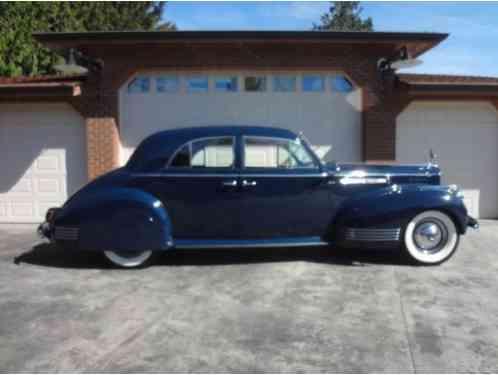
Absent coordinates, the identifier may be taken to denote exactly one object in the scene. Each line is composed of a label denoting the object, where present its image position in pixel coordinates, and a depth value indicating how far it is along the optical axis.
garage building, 8.66
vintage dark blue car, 5.44
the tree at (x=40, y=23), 14.34
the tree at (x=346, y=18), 36.78
